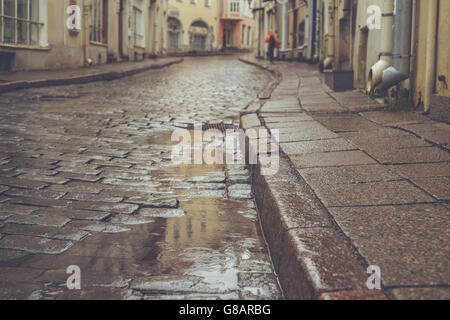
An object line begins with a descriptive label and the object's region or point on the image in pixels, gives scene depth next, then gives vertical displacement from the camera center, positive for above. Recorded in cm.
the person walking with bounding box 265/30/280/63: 2314 +227
